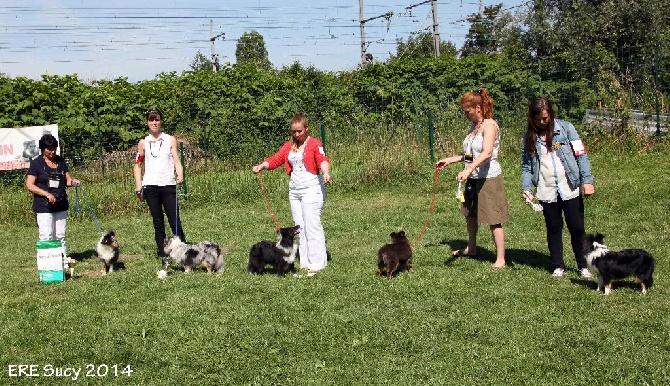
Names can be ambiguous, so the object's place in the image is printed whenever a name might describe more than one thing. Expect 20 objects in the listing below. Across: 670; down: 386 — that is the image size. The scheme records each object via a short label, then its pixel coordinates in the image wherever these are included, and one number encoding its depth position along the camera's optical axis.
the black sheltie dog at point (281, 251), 7.96
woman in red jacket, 8.05
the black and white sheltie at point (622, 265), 6.52
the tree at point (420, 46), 52.41
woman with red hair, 7.59
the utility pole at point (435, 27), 36.59
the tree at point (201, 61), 54.33
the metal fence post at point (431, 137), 16.09
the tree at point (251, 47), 62.22
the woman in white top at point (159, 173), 8.80
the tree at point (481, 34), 47.00
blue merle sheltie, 8.41
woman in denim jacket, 7.22
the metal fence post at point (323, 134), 15.61
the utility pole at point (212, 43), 49.06
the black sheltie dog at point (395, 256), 7.66
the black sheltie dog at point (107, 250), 8.72
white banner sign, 14.52
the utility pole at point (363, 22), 40.16
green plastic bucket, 8.23
